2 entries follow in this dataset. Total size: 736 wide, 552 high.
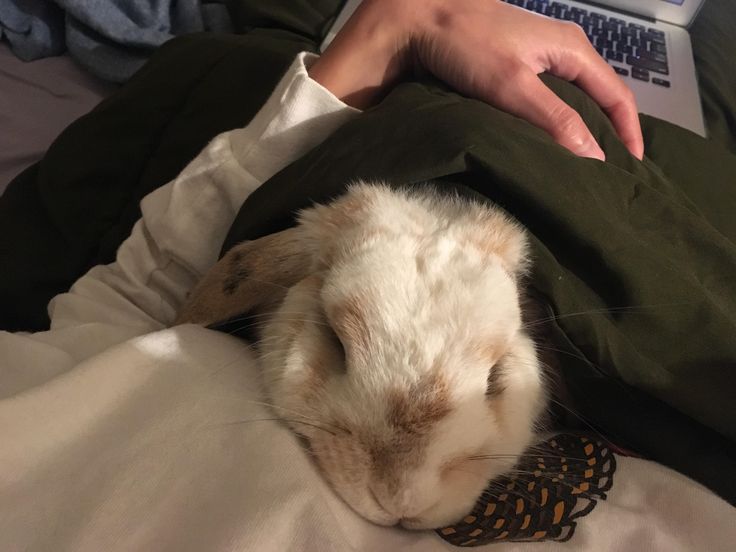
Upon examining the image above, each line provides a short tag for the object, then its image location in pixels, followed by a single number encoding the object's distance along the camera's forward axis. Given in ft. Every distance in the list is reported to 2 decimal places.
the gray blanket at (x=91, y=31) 1.50
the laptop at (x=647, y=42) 1.55
